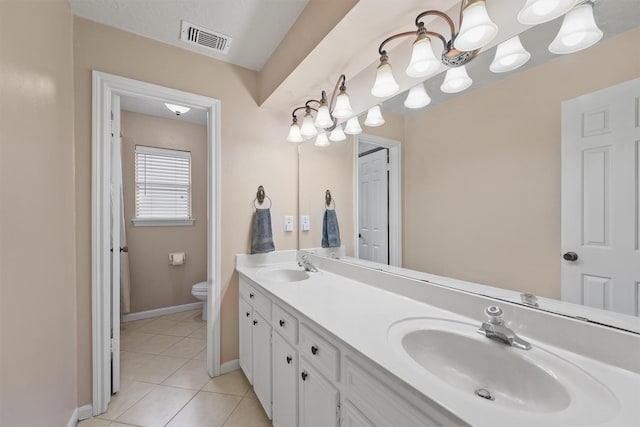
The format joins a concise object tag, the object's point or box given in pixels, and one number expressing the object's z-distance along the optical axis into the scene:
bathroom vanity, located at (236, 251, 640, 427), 0.59
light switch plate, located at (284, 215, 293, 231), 2.26
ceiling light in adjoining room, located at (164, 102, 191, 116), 2.50
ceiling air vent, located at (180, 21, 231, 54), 1.72
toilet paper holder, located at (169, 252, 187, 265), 3.20
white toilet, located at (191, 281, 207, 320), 2.92
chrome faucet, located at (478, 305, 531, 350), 0.81
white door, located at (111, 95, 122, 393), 1.77
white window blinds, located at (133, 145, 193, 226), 3.12
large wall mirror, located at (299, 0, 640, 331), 0.74
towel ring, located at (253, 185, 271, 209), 2.15
